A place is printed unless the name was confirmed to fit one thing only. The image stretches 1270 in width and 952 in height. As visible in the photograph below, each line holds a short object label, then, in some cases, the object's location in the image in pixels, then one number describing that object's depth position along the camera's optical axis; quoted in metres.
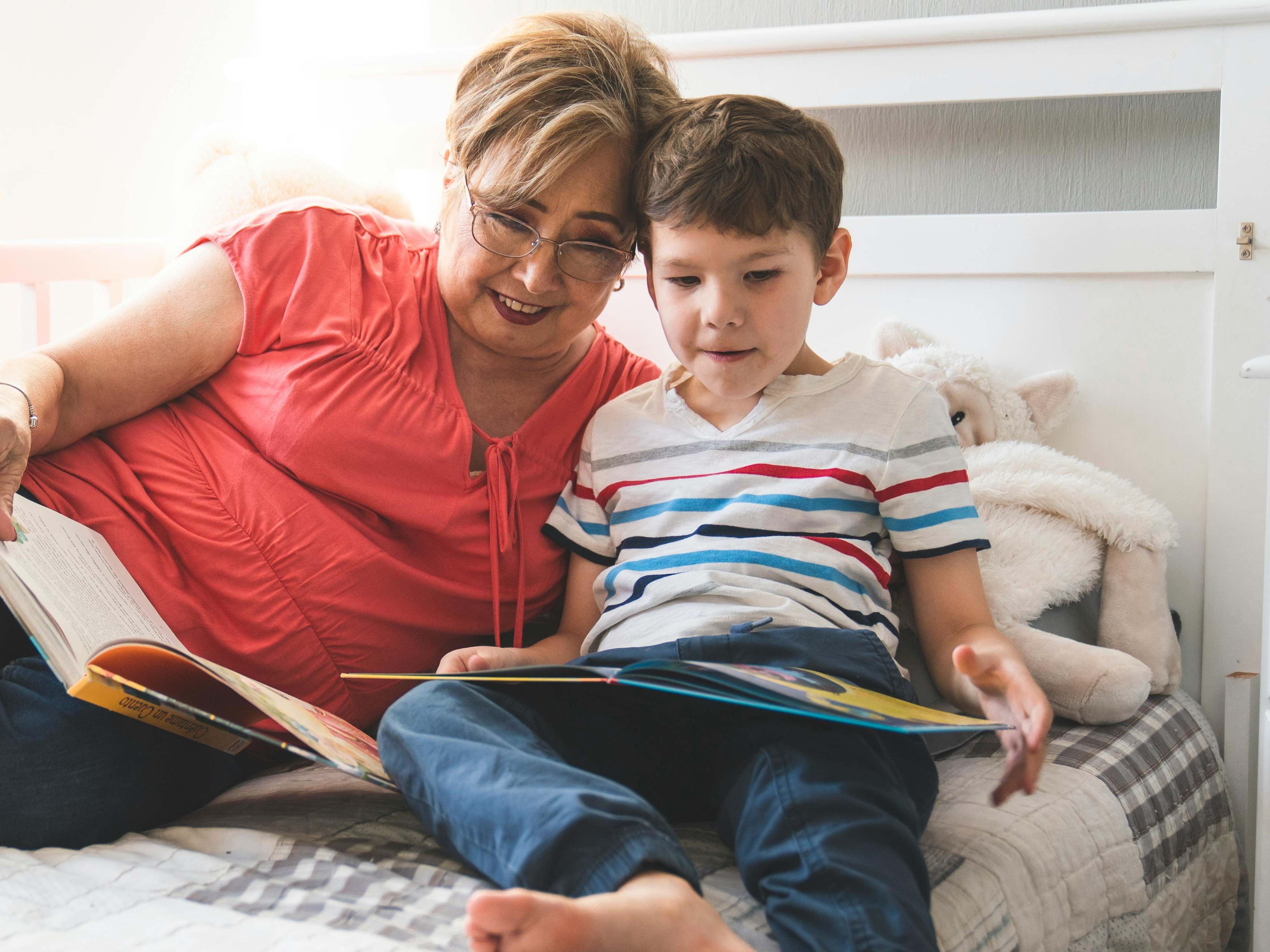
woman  1.00
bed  0.76
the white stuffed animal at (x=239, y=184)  1.46
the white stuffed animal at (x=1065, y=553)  1.08
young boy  0.65
